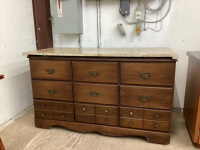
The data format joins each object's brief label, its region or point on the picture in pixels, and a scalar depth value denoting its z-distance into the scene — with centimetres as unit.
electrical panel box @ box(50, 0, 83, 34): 201
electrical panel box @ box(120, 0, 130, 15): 194
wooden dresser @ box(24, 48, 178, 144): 147
